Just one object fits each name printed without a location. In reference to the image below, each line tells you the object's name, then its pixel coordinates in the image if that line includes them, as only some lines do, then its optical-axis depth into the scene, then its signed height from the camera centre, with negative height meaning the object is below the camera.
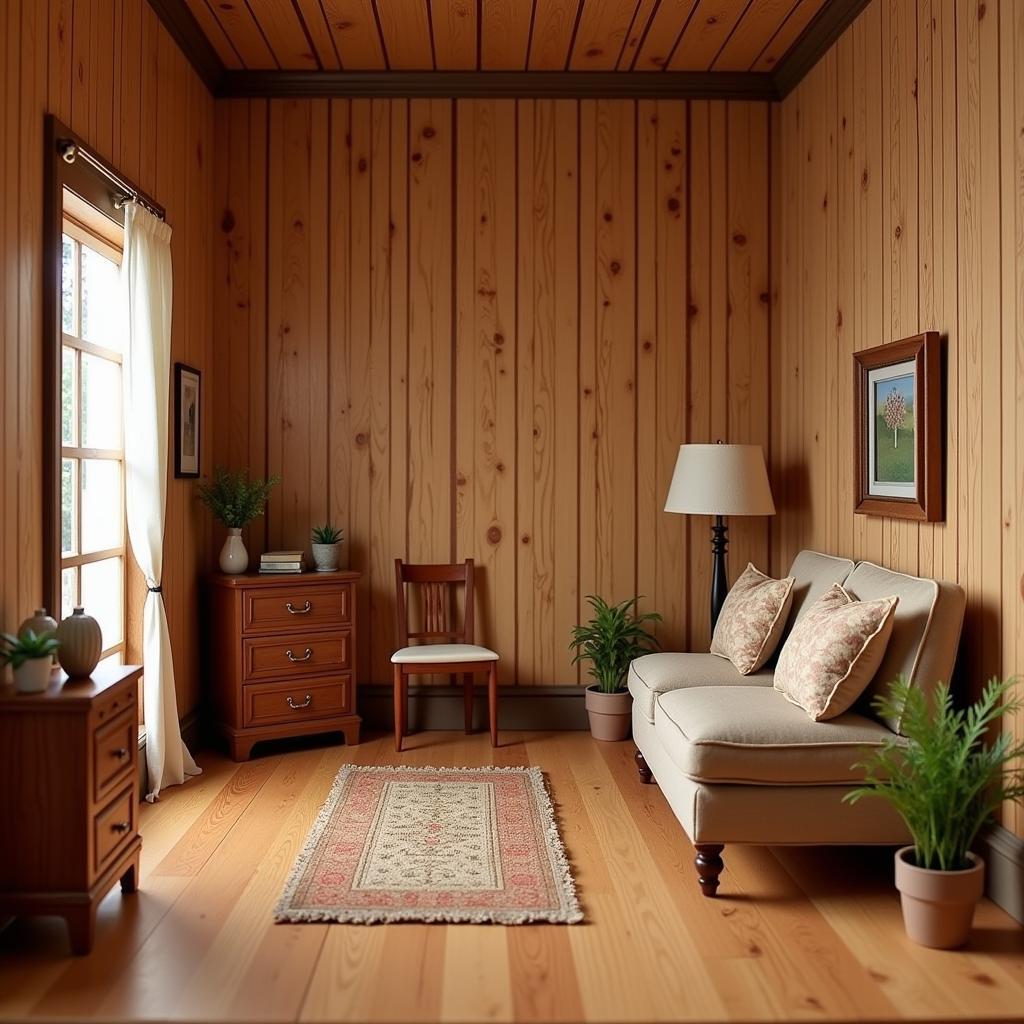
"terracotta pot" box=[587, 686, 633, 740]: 4.83 -0.94
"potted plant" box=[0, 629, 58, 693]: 2.67 -0.38
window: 3.62 +0.26
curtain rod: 3.25 +1.12
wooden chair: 4.66 -0.62
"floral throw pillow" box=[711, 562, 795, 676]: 3.92 -0.44
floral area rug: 2.95 -1.10
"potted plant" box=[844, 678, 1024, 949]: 2.69 -0.77
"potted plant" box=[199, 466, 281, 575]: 4.73 +0.01
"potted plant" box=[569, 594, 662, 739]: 4.84 -0.71
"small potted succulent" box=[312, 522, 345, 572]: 4.86 -0.18
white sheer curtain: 3.89 +0.20
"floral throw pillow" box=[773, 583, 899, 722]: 3.11 -0.45
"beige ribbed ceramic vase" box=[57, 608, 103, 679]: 2.85 -0.36
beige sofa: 3.00 -0.71
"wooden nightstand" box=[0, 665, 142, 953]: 2.63 -0.74
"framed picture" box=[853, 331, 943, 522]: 3.45 +0.26
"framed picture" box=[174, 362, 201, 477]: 4.44 +0.38
